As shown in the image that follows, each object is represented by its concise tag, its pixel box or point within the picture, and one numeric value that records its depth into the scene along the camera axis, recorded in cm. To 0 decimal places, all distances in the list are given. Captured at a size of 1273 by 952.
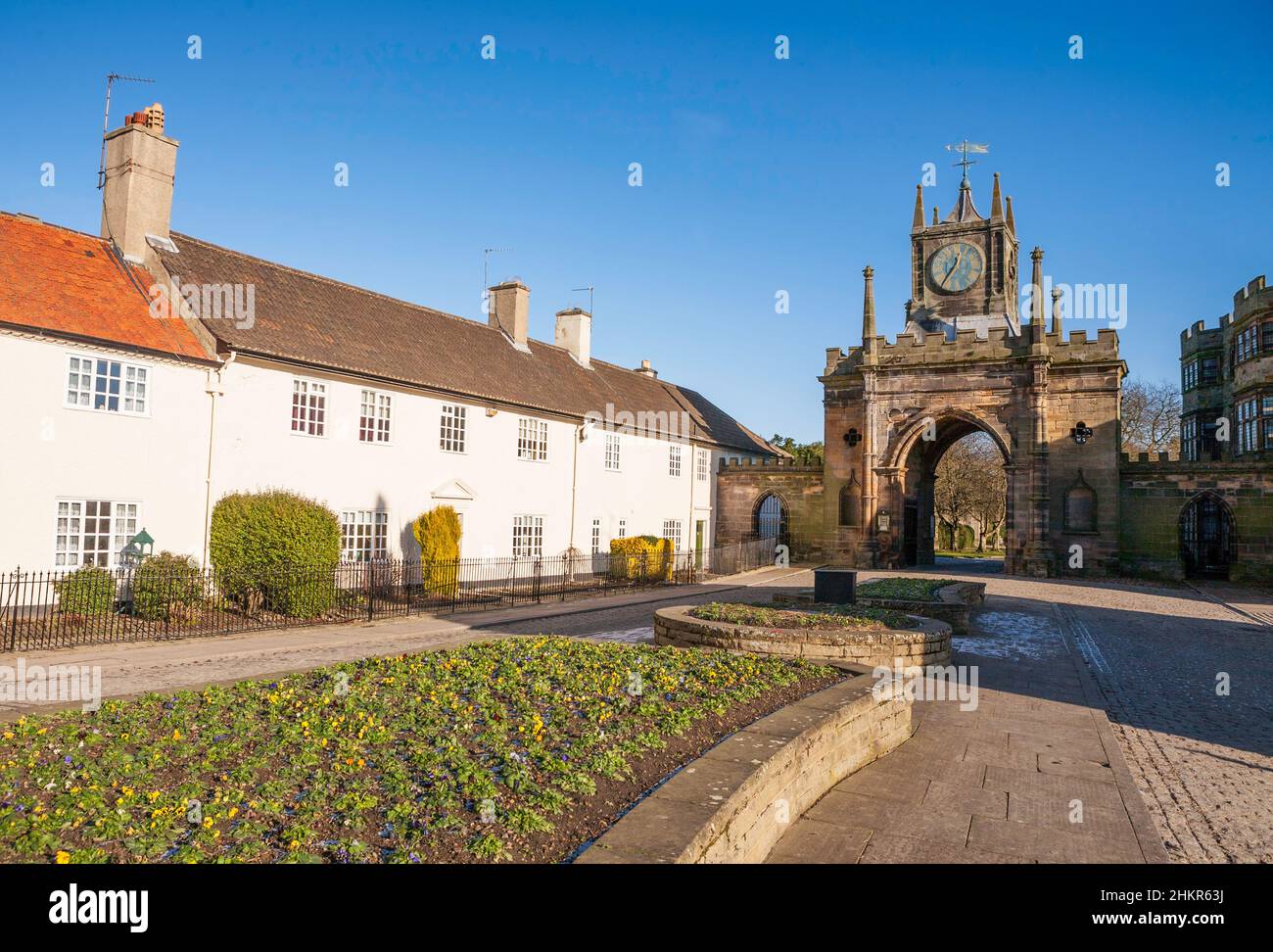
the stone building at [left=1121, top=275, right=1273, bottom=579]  3031
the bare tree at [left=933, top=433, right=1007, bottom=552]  5875
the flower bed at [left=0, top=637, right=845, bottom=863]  452
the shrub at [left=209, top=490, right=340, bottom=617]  1709
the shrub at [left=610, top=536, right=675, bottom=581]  2767
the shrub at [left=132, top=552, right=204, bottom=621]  1544
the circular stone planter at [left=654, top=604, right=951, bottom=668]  1050
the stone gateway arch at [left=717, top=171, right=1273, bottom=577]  3158
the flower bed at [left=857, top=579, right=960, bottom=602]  1693
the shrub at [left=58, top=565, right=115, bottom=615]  1482
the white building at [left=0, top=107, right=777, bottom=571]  1591
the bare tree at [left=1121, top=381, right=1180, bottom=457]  5884
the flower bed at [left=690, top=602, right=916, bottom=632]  1172
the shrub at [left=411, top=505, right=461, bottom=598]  2169
